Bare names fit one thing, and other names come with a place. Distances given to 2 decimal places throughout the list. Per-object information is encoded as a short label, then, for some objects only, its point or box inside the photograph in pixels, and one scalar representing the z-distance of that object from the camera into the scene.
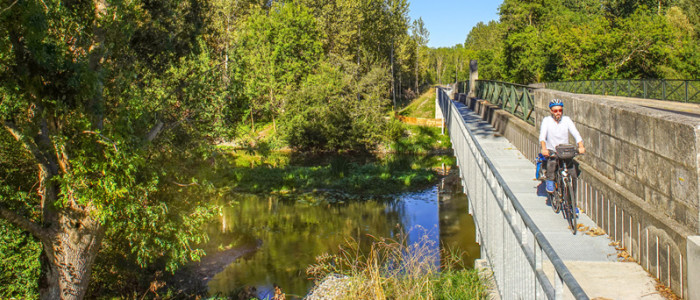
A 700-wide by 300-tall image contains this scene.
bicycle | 7.05
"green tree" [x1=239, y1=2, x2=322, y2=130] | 45.22
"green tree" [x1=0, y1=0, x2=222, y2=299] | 9.87
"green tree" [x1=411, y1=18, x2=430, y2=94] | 79.41
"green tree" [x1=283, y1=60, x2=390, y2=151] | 38.22
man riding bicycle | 7.43
